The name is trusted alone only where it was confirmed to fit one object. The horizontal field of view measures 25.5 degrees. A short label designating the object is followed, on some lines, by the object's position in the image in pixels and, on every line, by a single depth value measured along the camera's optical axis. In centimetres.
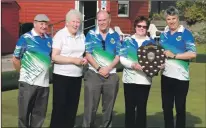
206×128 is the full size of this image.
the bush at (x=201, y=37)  1646
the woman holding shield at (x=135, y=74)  610
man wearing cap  600
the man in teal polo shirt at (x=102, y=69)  618
